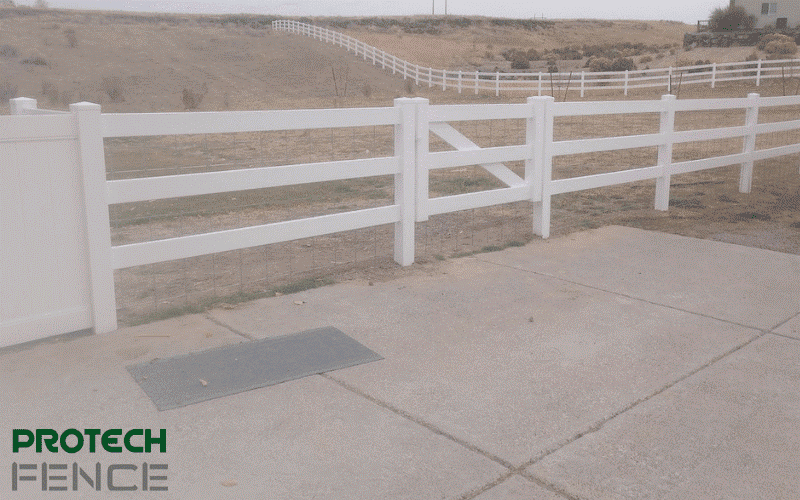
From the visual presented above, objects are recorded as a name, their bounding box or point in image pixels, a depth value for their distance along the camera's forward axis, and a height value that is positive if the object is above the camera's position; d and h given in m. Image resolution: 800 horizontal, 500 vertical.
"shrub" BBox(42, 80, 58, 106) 32.25 -1.21
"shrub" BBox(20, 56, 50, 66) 41.31 +0.06
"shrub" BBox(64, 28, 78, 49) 47.59 +1.37
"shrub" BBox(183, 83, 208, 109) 32.41 -1.50
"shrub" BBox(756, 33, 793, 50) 48.21 +1.41
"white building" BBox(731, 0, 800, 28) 56.25 +3.54
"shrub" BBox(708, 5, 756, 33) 57.41 +2.97
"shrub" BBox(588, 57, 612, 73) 48.97 -0.14
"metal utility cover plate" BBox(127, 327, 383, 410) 4.45 -1.81
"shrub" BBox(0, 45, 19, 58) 43.71 +0.61
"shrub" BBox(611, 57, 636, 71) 47.84 -0.16
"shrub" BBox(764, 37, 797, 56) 45.13 +0.77
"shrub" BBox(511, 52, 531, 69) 57.64 -0.01
